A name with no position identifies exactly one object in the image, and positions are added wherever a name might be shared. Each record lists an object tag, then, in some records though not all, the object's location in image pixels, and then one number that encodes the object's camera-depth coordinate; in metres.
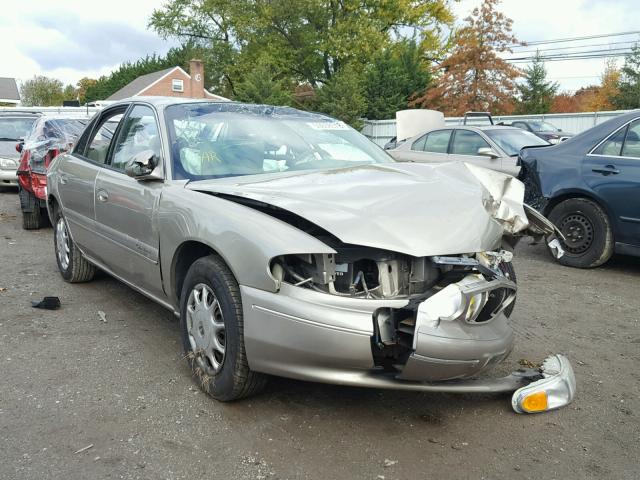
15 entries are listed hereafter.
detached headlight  2.98
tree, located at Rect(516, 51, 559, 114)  39.34
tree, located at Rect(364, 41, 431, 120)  31.12
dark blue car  5.82
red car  8.16
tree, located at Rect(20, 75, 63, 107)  81.88
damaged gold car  2.60
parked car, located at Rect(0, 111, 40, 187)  12.29
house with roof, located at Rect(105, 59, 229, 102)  52.81
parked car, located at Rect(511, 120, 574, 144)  15.80
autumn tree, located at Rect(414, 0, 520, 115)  29.70
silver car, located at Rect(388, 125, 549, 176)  9.72
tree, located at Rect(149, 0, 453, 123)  38.12
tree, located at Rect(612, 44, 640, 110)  34.62
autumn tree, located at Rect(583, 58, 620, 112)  41.03
